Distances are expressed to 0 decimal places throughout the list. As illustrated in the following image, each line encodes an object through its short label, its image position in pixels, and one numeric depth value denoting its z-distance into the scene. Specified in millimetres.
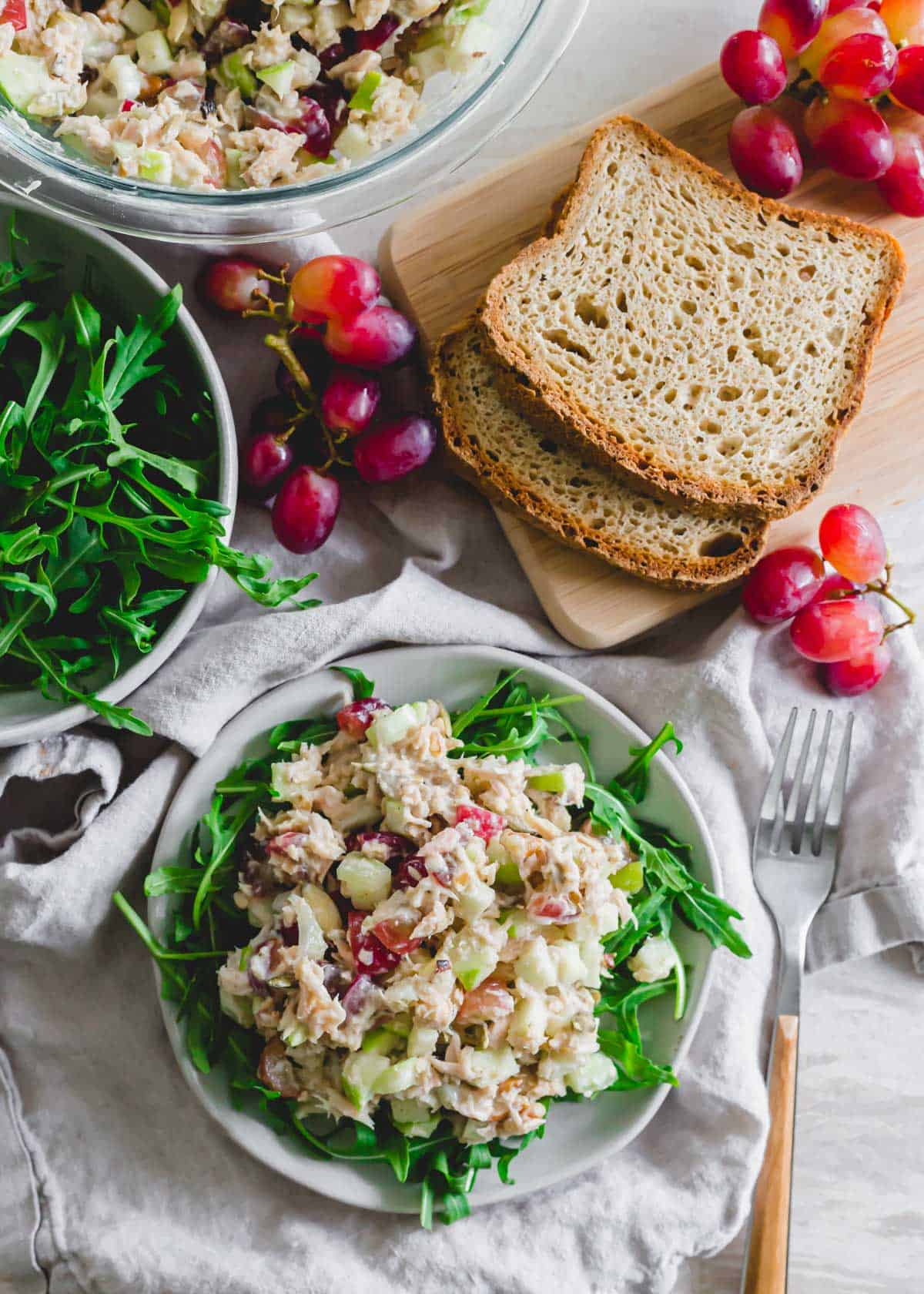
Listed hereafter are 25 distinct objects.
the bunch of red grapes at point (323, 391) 668
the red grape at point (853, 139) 680
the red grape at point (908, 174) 695
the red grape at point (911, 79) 684
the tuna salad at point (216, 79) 606
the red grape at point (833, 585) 707
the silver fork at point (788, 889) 686
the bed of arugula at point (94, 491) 625
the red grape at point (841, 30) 679
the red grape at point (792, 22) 678
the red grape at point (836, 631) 686
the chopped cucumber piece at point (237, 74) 612
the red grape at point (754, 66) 675
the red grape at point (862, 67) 673
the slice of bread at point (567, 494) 686
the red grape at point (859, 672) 701
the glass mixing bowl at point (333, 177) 615
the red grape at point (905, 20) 692
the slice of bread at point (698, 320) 690
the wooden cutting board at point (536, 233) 693
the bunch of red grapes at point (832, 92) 677
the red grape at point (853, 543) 680
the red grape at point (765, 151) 687
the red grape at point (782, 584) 688
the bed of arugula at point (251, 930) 646
